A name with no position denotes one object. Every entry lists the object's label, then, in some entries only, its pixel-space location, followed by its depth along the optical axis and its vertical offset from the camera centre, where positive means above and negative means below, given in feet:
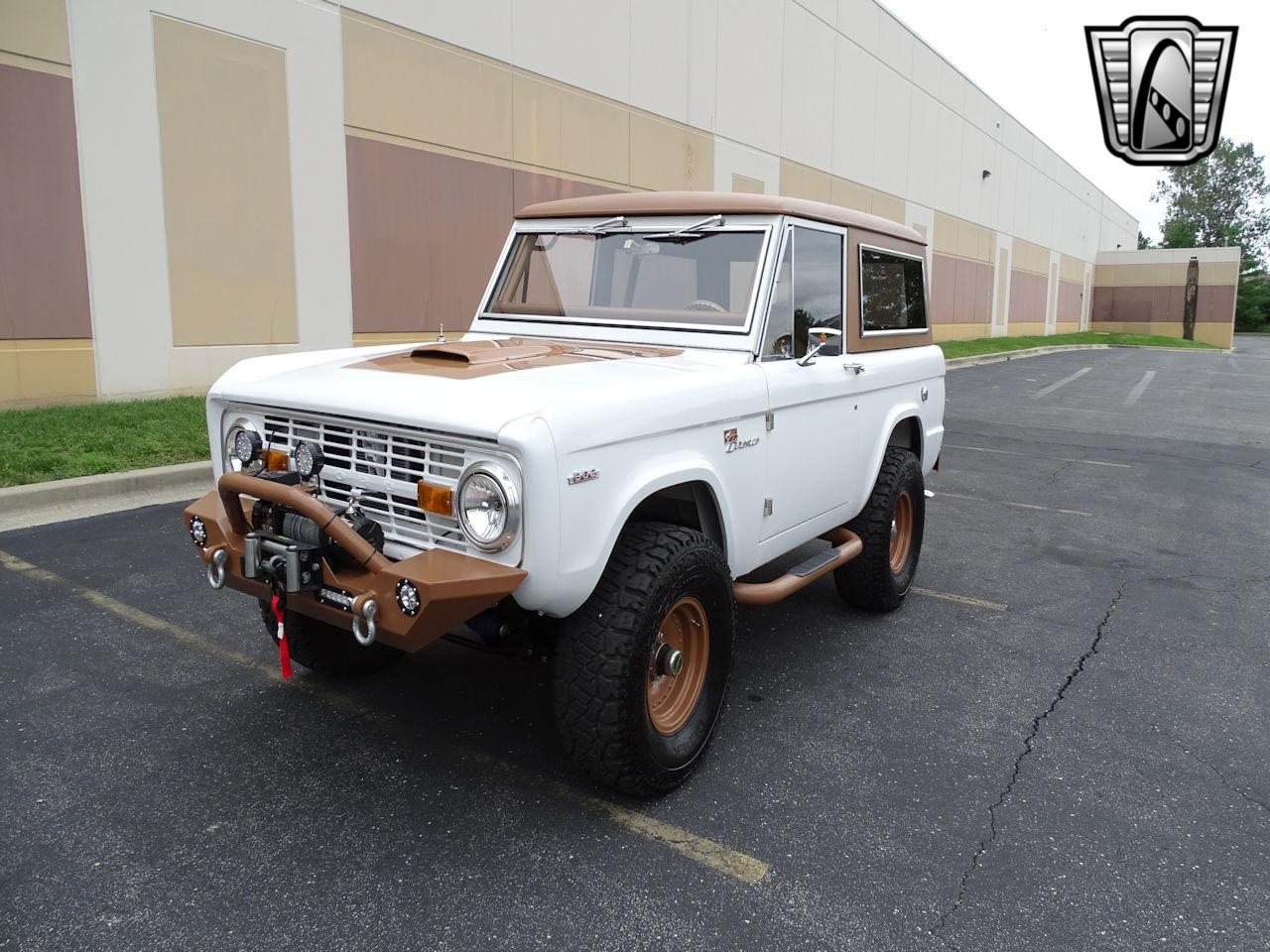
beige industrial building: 29.84 +7.20
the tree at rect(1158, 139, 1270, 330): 286.87 +39.39
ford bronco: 9.14 -1.53
